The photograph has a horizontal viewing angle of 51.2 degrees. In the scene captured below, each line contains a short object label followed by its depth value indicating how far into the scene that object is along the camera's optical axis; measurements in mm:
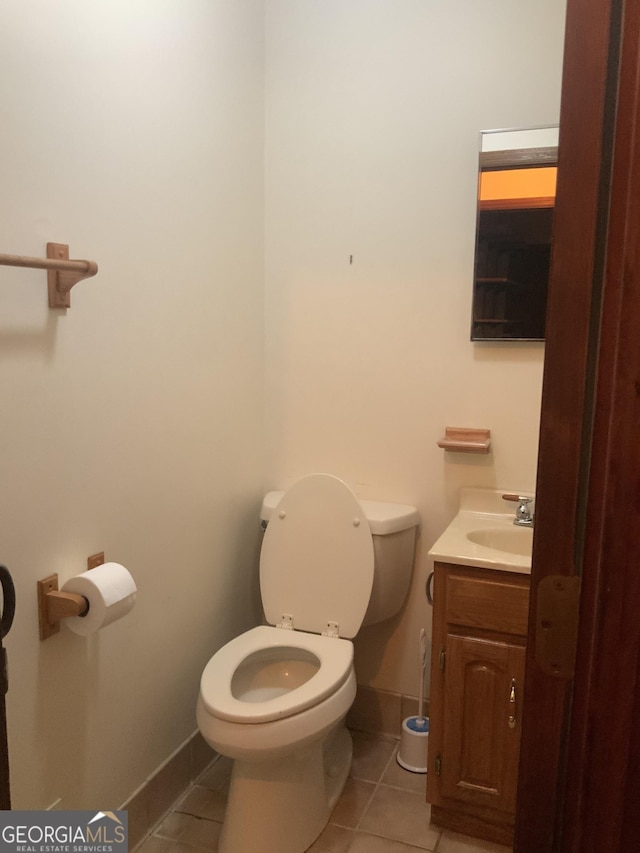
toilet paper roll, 1434
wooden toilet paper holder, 1417
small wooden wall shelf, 2043
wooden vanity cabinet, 1702
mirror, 1921
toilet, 1627
